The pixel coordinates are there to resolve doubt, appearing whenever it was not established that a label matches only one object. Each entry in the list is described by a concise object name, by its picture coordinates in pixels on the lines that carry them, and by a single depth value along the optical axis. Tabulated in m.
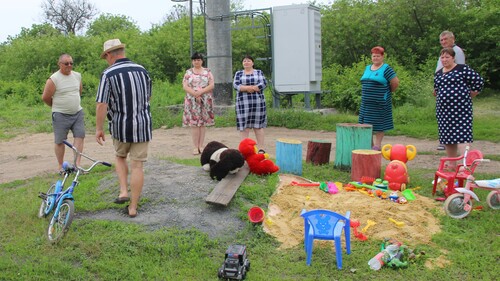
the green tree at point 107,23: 45.58
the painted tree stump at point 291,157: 7.01
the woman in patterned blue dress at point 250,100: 8.27
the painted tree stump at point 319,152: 7.80
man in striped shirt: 5.13
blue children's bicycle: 4.68
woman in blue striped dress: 7.82
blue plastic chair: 4.30
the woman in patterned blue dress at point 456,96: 6.74
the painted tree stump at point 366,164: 6.69
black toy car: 3.97
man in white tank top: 7.32
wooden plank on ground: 5.27
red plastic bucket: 5.05
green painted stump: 7.34
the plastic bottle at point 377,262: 4.20
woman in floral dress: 8.77
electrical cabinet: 12.80
